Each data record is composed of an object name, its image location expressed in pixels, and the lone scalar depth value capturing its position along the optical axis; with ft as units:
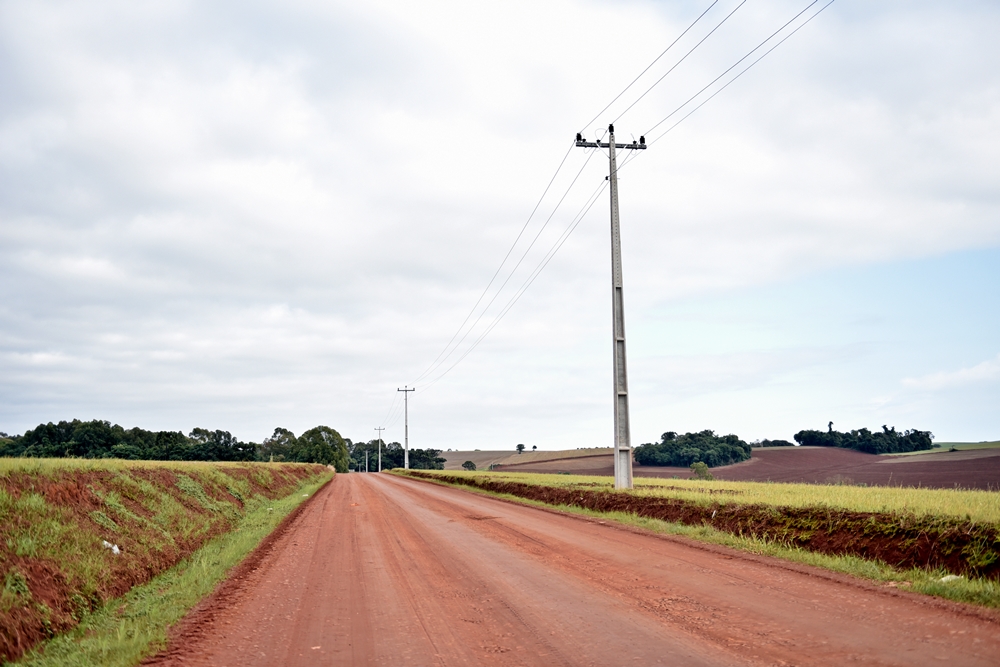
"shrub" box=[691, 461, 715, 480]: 232.73
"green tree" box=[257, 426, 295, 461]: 550.77
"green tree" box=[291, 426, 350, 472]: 507.71
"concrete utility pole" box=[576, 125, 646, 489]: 83.12
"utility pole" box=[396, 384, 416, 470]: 362.41
